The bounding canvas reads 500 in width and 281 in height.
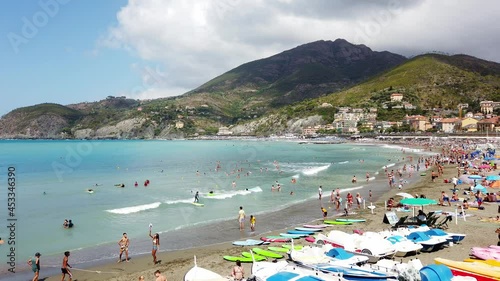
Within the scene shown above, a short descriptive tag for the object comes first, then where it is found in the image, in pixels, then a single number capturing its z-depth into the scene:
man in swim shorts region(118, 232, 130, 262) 16.39
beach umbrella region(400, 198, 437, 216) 19.34
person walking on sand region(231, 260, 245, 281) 12.03
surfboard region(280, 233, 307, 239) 18.77
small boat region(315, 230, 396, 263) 14.05
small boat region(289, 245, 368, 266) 12.56
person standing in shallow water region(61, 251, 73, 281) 14.02
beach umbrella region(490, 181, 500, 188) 31.16
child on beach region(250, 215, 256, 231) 21.33
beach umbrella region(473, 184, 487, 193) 27.71
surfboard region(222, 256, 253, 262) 15.34
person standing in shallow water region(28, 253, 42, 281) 14.05
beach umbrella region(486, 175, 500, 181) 31.03
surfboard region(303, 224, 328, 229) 20.99
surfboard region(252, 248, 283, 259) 15.34
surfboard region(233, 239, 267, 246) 17.83
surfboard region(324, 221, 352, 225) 21.78
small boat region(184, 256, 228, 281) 11.32
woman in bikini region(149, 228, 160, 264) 16.73
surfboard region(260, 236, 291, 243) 18.11
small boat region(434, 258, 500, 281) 10.77
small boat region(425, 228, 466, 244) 15.74
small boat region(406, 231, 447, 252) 15.14
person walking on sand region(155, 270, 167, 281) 11.57
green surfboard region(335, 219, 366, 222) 22.12
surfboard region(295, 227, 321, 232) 20.06
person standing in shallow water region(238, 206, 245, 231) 21.51
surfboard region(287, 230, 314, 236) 19.47
